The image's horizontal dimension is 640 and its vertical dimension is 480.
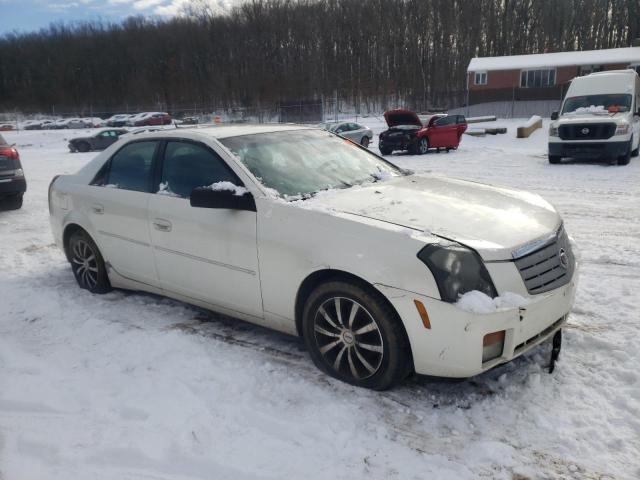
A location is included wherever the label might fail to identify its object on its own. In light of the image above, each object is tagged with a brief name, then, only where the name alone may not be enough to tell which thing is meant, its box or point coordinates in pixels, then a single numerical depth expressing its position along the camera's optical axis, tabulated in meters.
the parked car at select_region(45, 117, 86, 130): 50.53
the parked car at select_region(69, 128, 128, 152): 27.11
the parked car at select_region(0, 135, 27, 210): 9.09
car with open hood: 18.58
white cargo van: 13.14
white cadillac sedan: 2.79
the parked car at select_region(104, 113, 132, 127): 48.34
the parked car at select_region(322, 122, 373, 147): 22.21
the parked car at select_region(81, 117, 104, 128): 50.94
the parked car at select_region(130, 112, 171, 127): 45.31
